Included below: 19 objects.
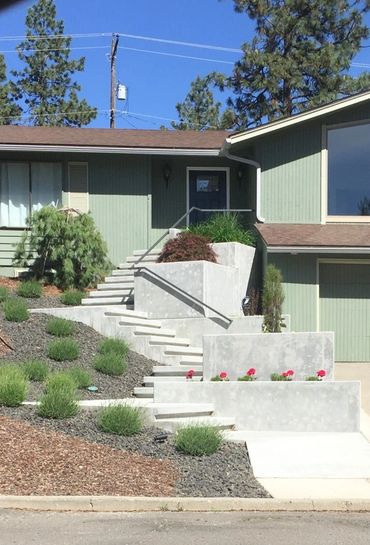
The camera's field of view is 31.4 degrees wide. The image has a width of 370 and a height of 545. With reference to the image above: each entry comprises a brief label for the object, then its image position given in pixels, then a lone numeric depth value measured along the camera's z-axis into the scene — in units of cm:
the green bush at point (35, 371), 1009
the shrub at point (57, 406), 835
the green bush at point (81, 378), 1009
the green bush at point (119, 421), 815
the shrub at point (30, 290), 1409
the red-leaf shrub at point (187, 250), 1388
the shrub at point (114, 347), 1162
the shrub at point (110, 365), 1091
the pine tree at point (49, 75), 3775
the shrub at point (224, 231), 1477
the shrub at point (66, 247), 1494
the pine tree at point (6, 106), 3725
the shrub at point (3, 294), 1347
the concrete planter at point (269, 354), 1021
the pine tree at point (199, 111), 4284
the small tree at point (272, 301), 1278
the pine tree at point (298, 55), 2906
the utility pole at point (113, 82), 3515
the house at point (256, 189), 1436
